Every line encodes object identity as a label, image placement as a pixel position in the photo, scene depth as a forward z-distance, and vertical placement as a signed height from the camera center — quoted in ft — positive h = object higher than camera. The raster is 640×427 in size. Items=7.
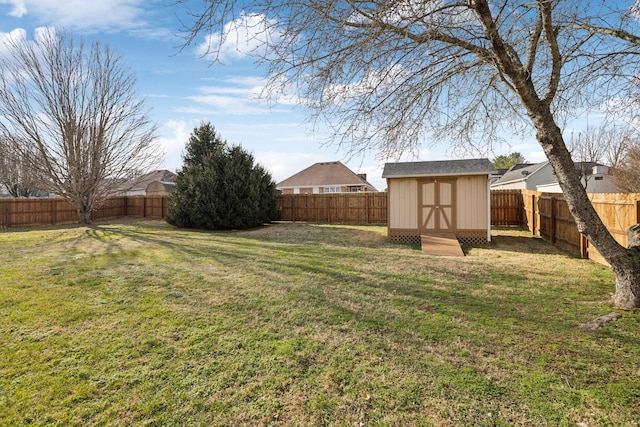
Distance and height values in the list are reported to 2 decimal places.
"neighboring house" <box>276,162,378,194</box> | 89.25 +9.95
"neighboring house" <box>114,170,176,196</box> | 97.49 +8.59
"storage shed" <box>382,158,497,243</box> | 30.71 +1.35
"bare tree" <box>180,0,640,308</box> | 10.79 +6.39
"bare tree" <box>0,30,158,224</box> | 41.50 +14.75
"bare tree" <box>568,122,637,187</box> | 51.06 +11.15
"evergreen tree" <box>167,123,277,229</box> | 43.96 +3.58
